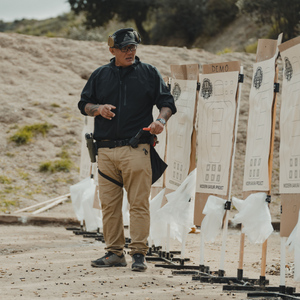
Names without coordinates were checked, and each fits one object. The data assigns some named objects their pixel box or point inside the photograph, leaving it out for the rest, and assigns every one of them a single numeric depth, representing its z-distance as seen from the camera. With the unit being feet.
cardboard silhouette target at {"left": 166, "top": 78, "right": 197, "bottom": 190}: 27.81
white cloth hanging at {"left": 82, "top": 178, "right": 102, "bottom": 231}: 37.99
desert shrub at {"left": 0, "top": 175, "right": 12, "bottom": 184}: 67.53
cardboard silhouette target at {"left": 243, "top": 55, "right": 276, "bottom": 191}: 22.40
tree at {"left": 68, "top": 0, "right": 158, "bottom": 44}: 184.13
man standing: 24.27
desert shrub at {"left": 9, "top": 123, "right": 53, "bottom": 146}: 79.87
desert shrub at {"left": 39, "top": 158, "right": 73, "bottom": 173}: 73.36
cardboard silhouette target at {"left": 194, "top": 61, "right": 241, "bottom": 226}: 24.98
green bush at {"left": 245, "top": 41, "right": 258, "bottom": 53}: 135.89
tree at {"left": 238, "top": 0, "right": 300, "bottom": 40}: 131.13
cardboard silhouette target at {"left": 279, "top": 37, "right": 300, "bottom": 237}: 20.01
